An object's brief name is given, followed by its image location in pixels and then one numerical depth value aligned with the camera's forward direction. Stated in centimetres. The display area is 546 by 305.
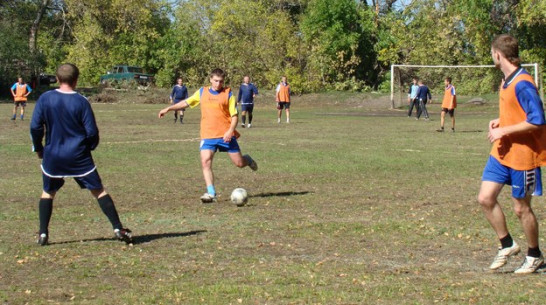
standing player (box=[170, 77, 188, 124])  3422
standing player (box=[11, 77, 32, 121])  3531
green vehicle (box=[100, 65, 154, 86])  6247
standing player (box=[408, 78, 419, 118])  3950
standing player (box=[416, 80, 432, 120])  3784
